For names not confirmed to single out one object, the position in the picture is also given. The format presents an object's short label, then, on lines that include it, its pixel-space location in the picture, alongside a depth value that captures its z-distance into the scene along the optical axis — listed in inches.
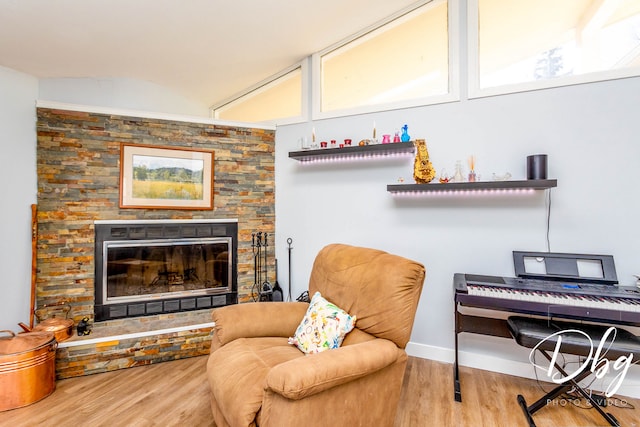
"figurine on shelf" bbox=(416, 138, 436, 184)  101.0
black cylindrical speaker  87.9
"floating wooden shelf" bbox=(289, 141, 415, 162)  103.3
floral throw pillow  69.5
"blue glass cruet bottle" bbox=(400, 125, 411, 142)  104.3
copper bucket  76.7
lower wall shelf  85.8
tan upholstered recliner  50.1
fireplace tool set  127.7
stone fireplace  99.9
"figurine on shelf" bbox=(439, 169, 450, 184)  98.8
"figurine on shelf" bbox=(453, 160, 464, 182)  98.0
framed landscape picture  109.6
